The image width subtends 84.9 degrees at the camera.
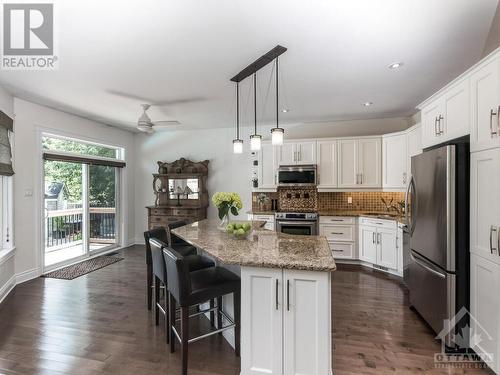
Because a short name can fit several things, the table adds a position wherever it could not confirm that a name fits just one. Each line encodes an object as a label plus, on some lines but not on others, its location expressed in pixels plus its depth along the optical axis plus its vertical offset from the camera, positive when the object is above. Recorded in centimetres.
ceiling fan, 408 +100
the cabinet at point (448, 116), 231 +68
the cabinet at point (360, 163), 493 +45
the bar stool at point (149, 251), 307 -73
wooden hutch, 591 -10
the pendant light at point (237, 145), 324 +51
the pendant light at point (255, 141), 290 +50
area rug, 431 -137
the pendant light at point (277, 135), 272 +52
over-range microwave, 509 +23
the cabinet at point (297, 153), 523 +67
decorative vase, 321 -41
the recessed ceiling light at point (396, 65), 285 +129
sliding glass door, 471 -29
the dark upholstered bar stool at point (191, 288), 202 -78
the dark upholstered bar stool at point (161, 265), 240 -77
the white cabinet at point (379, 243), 425 -92
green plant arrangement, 298 -16
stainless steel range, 493 -64
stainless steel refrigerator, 224 -40
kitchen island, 178 -84
